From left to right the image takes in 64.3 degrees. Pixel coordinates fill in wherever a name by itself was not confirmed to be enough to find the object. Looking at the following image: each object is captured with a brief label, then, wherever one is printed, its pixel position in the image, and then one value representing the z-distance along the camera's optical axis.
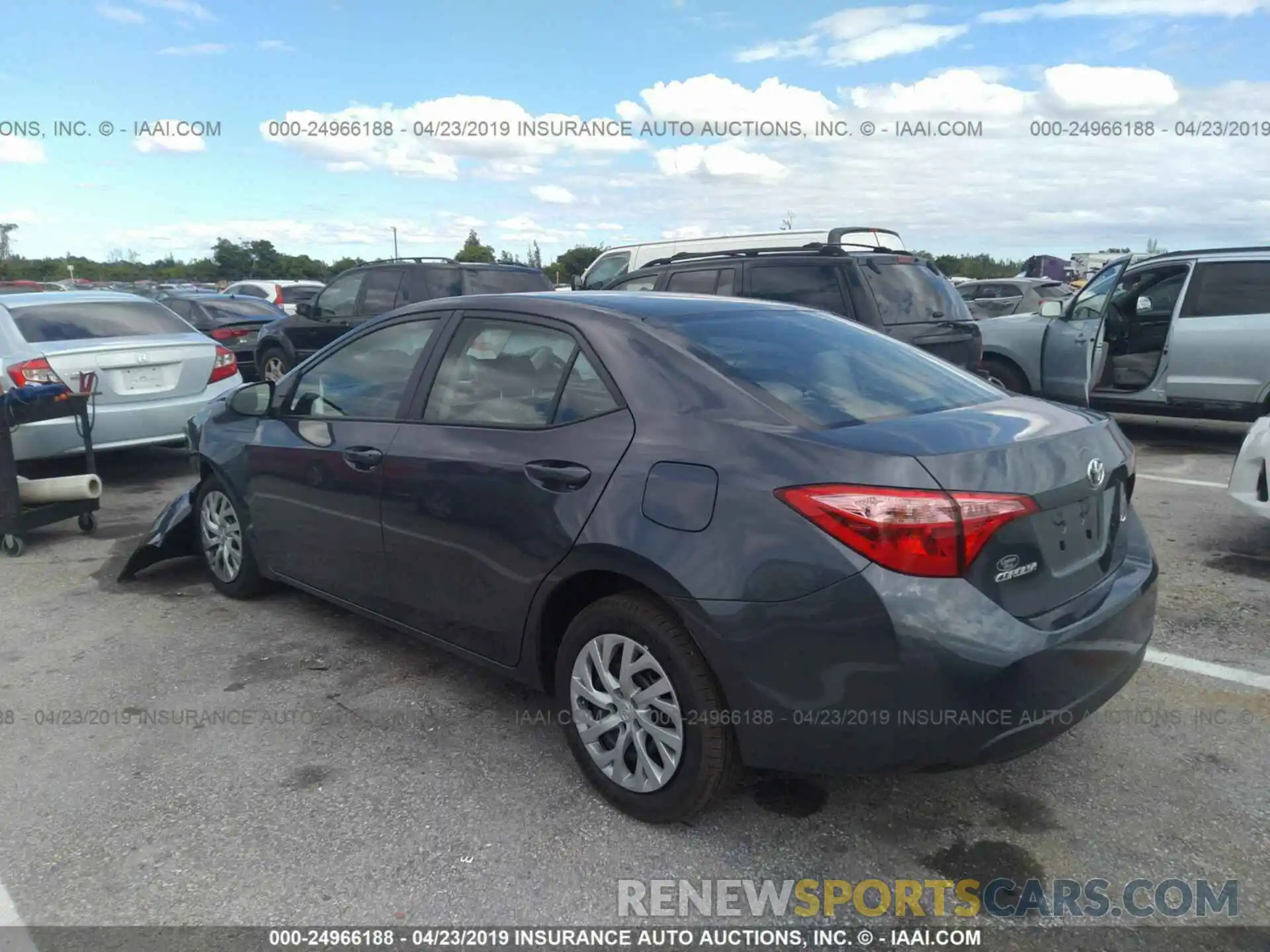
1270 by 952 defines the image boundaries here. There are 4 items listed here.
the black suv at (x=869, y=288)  7.85
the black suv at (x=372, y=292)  11.48
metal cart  5.98
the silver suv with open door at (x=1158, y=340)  8.94
